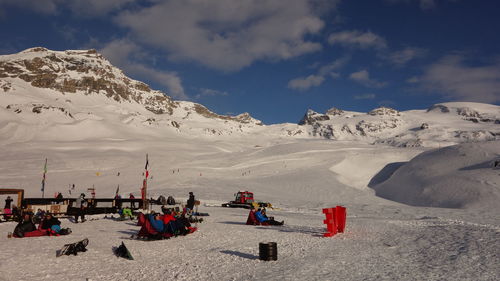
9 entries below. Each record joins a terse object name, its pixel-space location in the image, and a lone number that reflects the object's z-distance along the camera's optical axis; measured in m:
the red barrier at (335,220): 13.03
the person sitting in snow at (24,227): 12.07
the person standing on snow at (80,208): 17.10
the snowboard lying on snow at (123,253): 9.01
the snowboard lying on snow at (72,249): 9.08
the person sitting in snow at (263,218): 16.17
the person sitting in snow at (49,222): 12.68
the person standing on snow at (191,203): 20.86
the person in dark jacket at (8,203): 19.43
